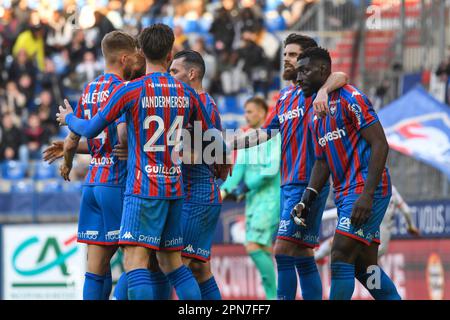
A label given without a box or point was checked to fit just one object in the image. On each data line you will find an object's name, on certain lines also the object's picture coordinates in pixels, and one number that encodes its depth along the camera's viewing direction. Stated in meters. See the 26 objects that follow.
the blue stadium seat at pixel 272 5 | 23.88
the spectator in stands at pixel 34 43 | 23.52
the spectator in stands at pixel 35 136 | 21.55
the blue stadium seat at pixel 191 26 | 24.29
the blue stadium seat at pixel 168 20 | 24.03
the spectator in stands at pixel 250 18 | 22.45
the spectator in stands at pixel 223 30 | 22.78
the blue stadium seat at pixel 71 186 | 16.45
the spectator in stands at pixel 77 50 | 23.20
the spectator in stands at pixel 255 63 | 21.83
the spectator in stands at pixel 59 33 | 23.88
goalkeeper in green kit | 12.41
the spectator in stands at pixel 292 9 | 22.15
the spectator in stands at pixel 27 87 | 22.59
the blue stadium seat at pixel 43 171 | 20.20
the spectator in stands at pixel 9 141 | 21.38
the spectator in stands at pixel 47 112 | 21.61
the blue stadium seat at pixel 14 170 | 20.12
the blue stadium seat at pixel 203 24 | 24.46
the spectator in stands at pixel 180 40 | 21.80
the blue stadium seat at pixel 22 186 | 16.44
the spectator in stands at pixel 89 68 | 22.72
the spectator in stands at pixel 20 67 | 22.83
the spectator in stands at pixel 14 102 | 22.34
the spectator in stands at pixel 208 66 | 21.95
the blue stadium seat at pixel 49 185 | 16.98
